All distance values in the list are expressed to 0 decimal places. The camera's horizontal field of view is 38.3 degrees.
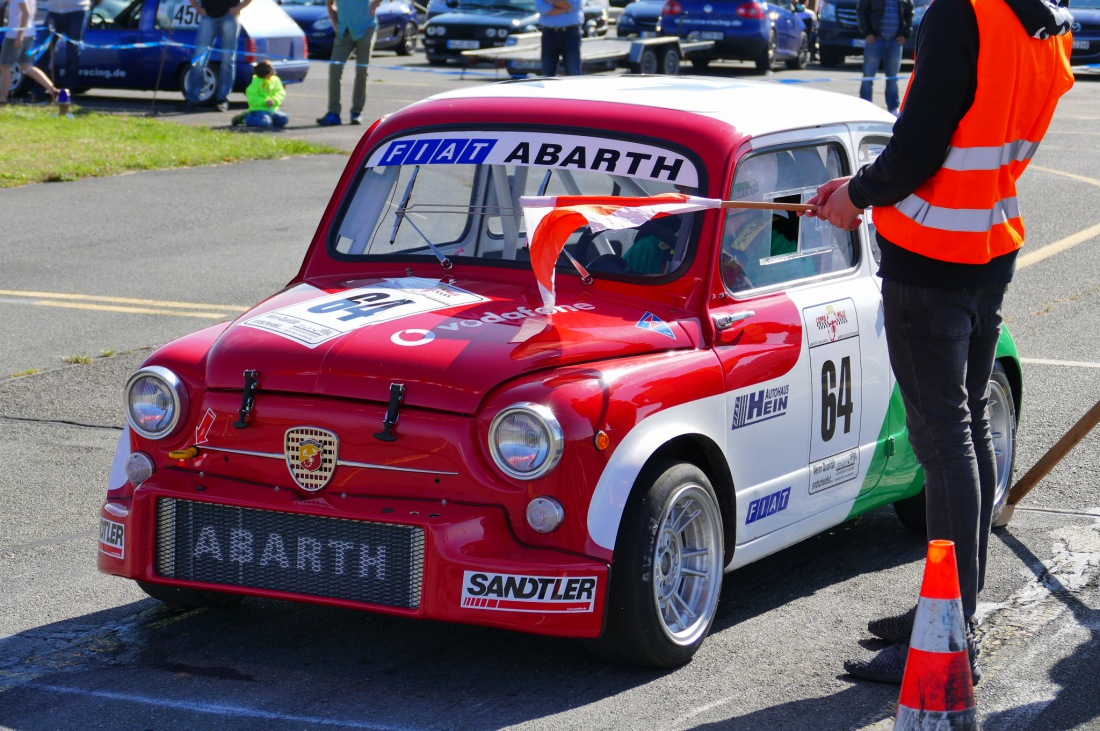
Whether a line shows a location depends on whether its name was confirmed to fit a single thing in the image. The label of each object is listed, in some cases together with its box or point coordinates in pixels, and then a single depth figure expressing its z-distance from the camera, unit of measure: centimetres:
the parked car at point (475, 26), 2825
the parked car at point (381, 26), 2902
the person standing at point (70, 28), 2016
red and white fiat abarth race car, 424
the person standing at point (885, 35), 1989
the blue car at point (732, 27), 2753
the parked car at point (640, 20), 2989
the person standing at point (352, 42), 1873
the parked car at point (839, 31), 2916
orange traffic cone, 367
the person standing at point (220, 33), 1955
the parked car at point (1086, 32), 2638
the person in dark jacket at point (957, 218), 407
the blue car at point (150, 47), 2033
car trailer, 2305
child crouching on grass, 1866
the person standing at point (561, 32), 1717
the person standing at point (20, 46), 1902
